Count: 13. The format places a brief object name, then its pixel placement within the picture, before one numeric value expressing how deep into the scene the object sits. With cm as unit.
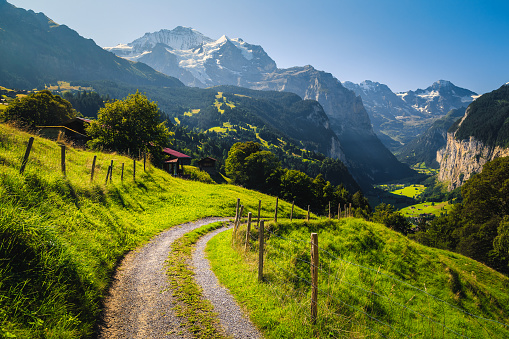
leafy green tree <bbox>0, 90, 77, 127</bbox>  6003
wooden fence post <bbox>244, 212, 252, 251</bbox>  1460
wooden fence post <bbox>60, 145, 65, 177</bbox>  1573
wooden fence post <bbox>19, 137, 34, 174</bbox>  1193
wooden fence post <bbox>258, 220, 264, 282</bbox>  1135
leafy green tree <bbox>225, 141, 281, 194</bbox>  8944
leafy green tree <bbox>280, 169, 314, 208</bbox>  8394
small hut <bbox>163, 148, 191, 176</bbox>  7350
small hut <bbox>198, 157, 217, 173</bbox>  10494
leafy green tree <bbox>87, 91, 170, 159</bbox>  4391
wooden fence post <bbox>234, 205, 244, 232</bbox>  1706
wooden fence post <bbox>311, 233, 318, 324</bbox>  838
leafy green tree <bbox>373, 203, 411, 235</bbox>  7994
